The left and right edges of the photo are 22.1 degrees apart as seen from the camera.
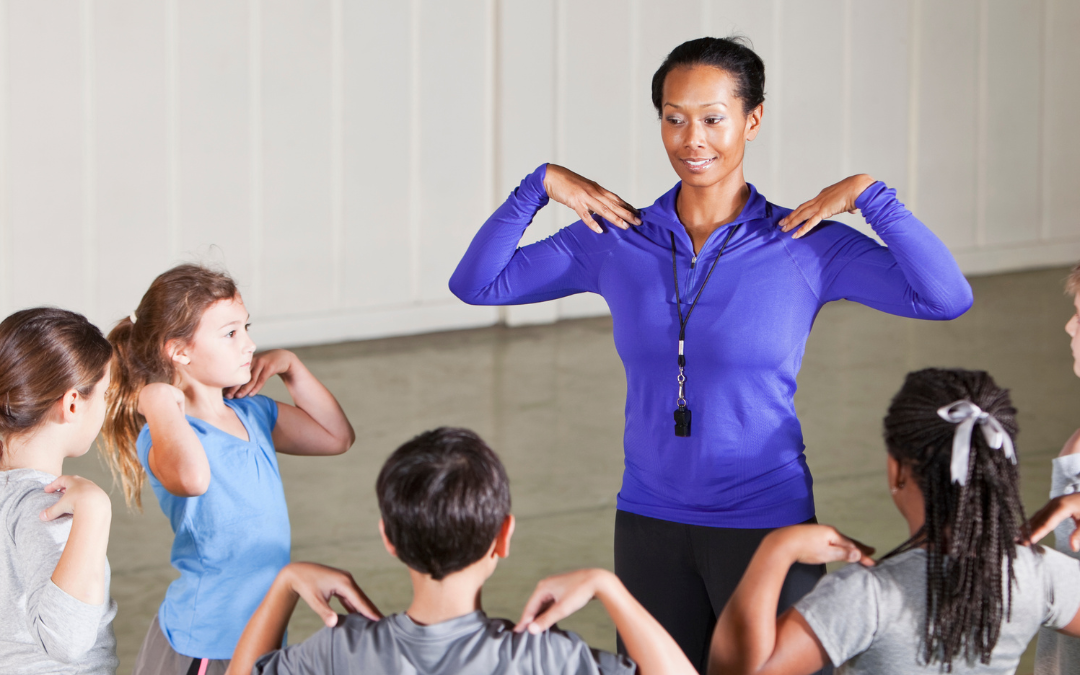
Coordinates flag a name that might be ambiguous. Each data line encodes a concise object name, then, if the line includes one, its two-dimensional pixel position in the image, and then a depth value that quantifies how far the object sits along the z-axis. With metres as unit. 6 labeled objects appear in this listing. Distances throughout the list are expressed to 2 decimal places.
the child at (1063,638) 4.26
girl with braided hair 3.90
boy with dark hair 3.83
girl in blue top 4.37
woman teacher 4.35
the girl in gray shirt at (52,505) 4.03
